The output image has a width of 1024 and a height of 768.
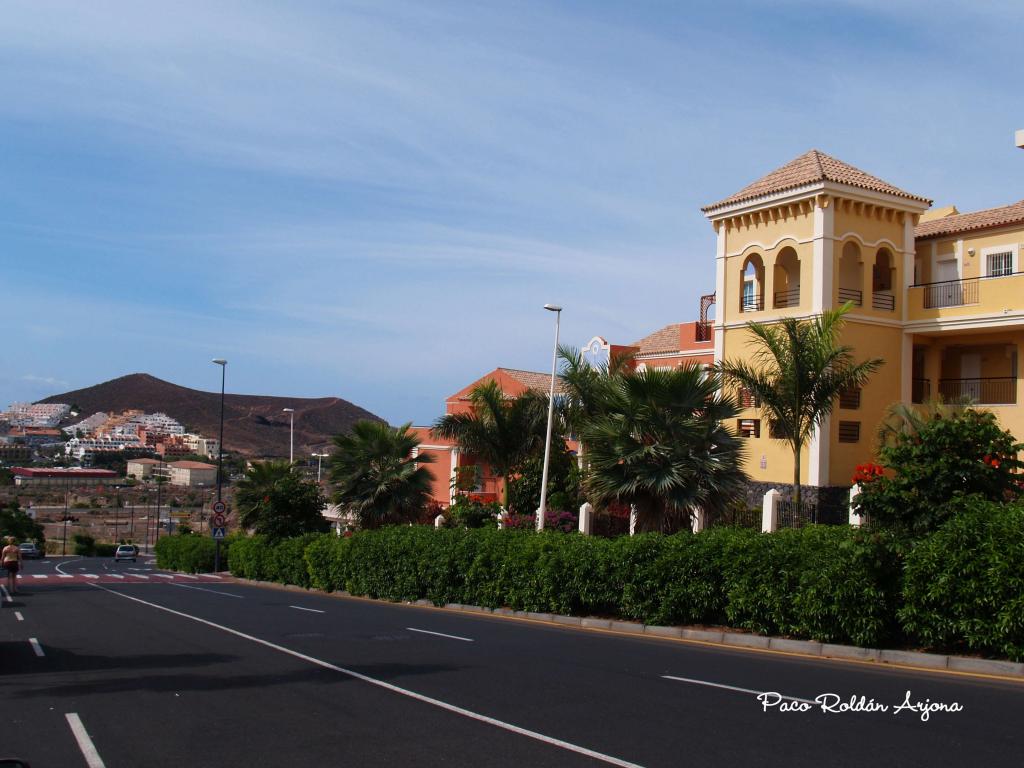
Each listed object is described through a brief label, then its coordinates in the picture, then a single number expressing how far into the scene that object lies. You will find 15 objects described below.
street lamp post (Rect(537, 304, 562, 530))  30.13
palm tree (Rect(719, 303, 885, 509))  23.89
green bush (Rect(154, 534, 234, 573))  51.58
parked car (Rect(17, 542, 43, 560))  80.50
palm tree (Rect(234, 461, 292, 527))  40.59
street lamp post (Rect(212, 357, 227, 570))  44.91
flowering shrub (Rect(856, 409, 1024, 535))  14.57
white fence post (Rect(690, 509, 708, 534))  22.03
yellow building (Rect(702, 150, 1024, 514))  28.11
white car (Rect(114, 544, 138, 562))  79.81
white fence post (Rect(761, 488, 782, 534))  22.55
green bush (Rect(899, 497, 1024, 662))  11.69
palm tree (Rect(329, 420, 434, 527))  33.72
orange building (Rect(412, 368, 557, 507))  45.38
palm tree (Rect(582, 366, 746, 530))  20.70
